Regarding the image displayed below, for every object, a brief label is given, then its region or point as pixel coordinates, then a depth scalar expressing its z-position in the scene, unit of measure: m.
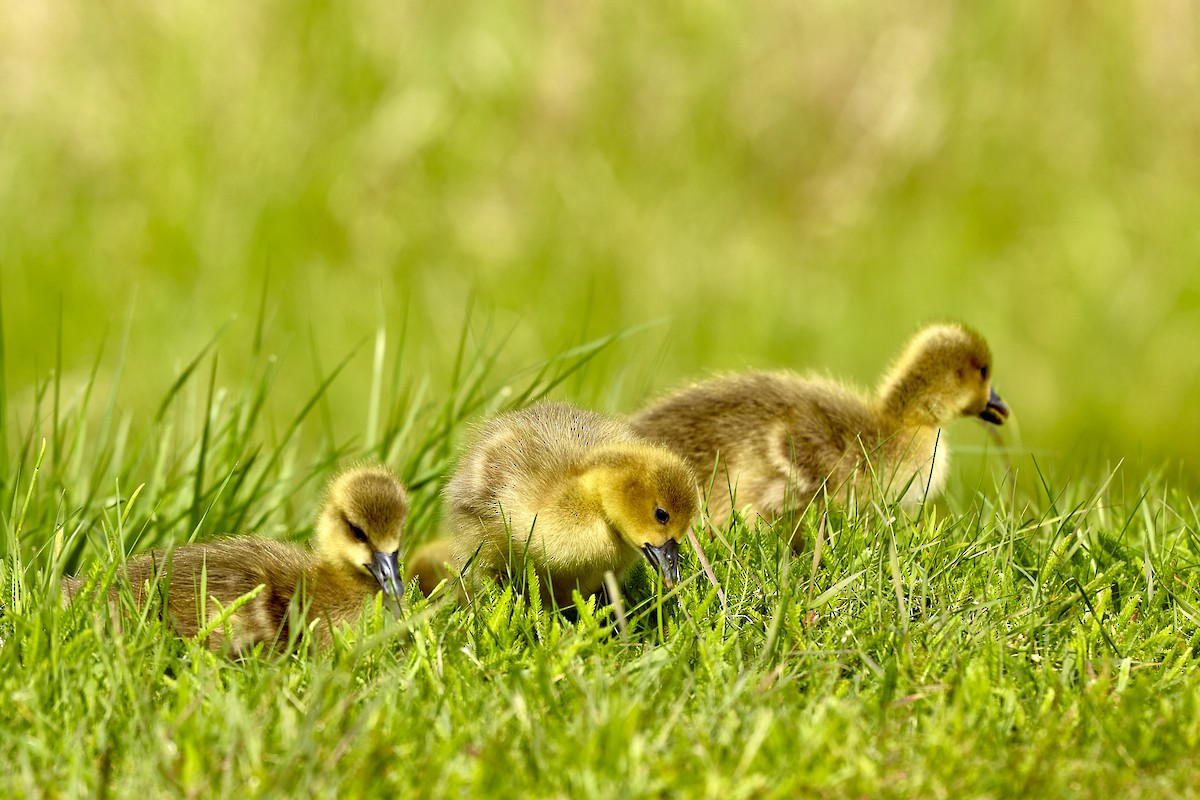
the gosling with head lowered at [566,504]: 8.08
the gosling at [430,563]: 9.98
